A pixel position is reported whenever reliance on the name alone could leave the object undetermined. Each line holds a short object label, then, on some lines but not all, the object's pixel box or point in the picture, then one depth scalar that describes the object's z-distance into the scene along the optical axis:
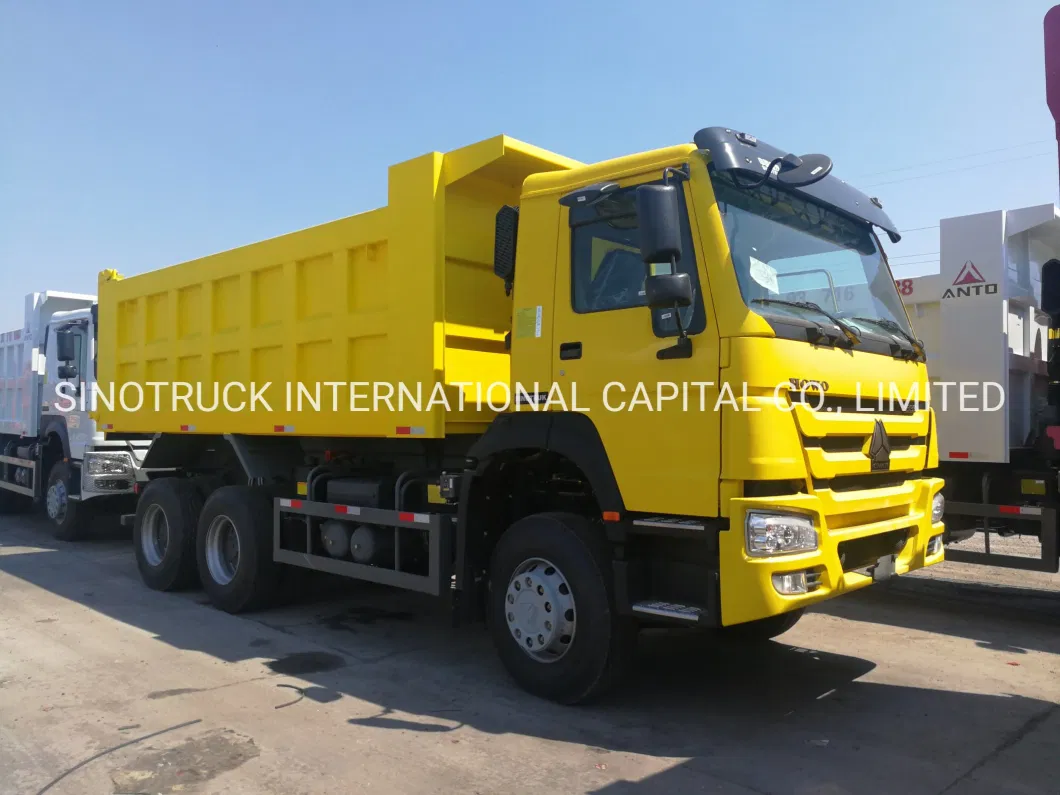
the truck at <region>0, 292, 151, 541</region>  10.46
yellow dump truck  4.03
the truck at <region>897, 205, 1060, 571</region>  6.82
